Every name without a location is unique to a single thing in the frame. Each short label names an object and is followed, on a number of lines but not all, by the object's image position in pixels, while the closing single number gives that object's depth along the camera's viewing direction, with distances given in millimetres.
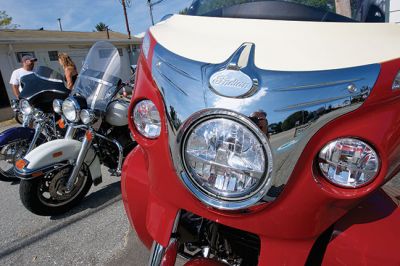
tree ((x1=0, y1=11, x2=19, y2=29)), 32844
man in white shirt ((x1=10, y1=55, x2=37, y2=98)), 6641
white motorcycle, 2895
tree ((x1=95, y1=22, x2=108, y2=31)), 51488
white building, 14227
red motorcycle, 944
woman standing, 5441
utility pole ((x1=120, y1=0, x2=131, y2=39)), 24031
